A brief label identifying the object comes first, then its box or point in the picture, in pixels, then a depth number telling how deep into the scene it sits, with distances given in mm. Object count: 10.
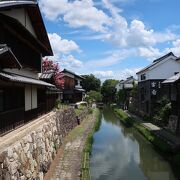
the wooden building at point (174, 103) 15217
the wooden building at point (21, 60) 8006
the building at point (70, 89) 32258
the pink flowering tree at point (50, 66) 21472
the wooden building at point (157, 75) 23586
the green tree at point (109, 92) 53991
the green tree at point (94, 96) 43150
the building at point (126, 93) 36036
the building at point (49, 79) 15670
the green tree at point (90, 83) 52786
